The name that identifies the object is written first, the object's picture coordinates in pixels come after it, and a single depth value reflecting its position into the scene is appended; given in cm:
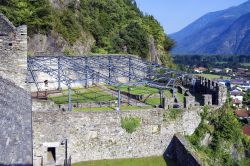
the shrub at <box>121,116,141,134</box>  1399
